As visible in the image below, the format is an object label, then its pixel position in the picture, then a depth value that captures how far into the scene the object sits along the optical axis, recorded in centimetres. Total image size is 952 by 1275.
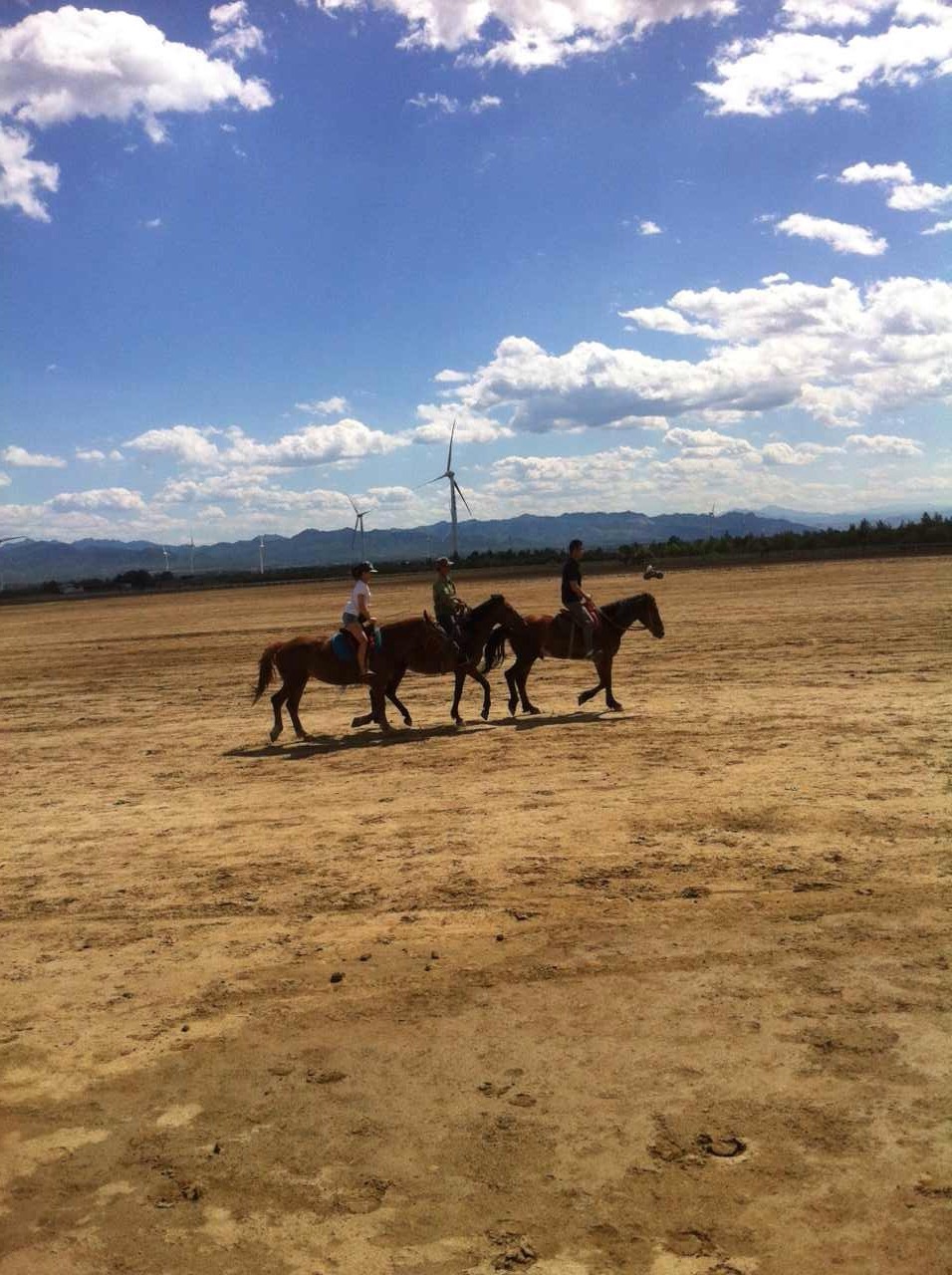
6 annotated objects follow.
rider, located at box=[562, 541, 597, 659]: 1484
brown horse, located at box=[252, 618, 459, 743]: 1389
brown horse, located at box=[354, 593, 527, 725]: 1428
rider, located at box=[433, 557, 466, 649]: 1452
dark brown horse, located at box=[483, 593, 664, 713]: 1487
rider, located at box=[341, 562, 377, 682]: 1359
